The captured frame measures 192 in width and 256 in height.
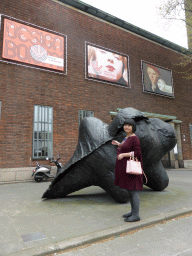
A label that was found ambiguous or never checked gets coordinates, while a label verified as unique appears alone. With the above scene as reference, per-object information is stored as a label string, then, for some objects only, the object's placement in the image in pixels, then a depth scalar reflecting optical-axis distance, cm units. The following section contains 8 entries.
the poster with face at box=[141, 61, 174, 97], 1403
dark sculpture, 410
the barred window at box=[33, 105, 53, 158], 921
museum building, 887
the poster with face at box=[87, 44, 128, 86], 1150
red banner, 912
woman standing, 298
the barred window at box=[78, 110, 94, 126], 1070
